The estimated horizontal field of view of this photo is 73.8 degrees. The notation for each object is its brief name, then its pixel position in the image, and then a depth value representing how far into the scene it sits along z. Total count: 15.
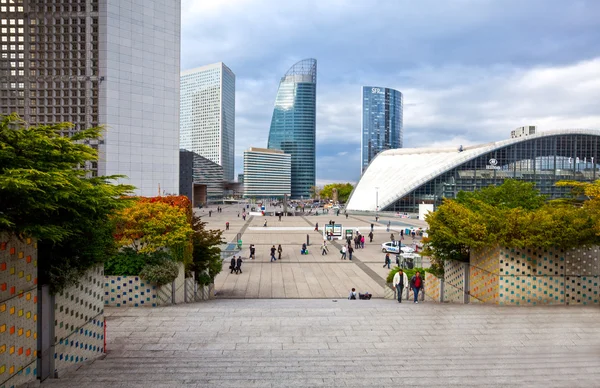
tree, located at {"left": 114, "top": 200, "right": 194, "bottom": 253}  13.58
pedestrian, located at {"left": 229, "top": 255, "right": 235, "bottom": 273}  23.09
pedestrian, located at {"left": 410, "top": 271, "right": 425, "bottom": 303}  13.81
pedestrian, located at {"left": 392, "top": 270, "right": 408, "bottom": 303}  14.30
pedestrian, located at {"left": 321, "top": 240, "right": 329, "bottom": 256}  30.28
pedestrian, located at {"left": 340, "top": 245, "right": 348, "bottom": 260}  28.20
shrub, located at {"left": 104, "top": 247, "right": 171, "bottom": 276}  13.29
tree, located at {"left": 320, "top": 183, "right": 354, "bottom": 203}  143.88
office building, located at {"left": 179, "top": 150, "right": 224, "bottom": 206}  117.06
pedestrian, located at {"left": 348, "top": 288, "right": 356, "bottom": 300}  16.31
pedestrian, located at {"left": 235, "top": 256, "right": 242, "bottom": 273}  23.09
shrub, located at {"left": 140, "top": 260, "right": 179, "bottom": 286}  12.99
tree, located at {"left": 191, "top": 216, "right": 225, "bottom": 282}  16.33
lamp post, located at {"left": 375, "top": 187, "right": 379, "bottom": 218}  77.49
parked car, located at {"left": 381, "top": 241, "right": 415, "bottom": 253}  30.14
